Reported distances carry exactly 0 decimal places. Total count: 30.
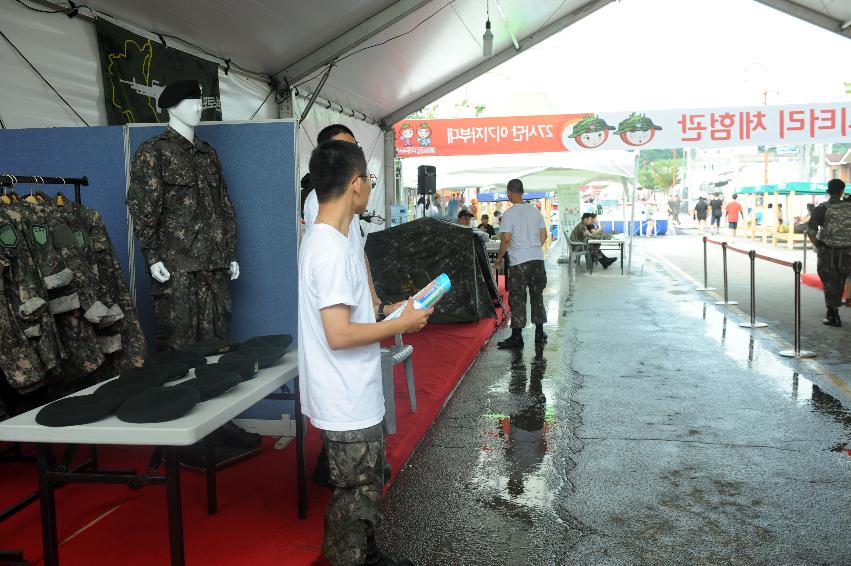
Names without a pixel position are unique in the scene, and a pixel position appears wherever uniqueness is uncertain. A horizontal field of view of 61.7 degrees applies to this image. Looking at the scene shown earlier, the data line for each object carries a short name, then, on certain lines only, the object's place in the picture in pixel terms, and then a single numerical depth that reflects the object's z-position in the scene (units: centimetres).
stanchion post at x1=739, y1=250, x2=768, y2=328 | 855
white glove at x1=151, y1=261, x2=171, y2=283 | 391
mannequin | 398
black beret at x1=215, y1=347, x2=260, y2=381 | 280
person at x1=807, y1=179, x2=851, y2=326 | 853
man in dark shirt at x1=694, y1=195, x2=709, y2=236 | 3344
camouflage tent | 881
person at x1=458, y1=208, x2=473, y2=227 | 1550
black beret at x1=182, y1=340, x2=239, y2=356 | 322
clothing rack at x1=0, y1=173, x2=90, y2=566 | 288
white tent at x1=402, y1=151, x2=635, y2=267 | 1566
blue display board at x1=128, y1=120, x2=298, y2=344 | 437
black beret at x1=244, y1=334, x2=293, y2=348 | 339
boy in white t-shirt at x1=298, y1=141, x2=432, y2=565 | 233
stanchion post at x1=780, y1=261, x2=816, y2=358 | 695
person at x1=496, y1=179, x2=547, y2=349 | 762
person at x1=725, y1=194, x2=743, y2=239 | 2914
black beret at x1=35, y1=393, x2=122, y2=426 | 224
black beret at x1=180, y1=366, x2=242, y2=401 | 249
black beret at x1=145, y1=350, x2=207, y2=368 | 296
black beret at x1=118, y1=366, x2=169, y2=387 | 265
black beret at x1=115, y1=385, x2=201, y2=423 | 225
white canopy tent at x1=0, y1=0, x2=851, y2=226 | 540
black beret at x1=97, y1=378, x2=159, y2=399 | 251
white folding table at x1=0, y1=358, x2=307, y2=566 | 218
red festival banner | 1583
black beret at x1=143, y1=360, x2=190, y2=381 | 278
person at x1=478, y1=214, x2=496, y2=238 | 1688
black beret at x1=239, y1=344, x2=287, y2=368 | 307
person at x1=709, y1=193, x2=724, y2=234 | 3294
